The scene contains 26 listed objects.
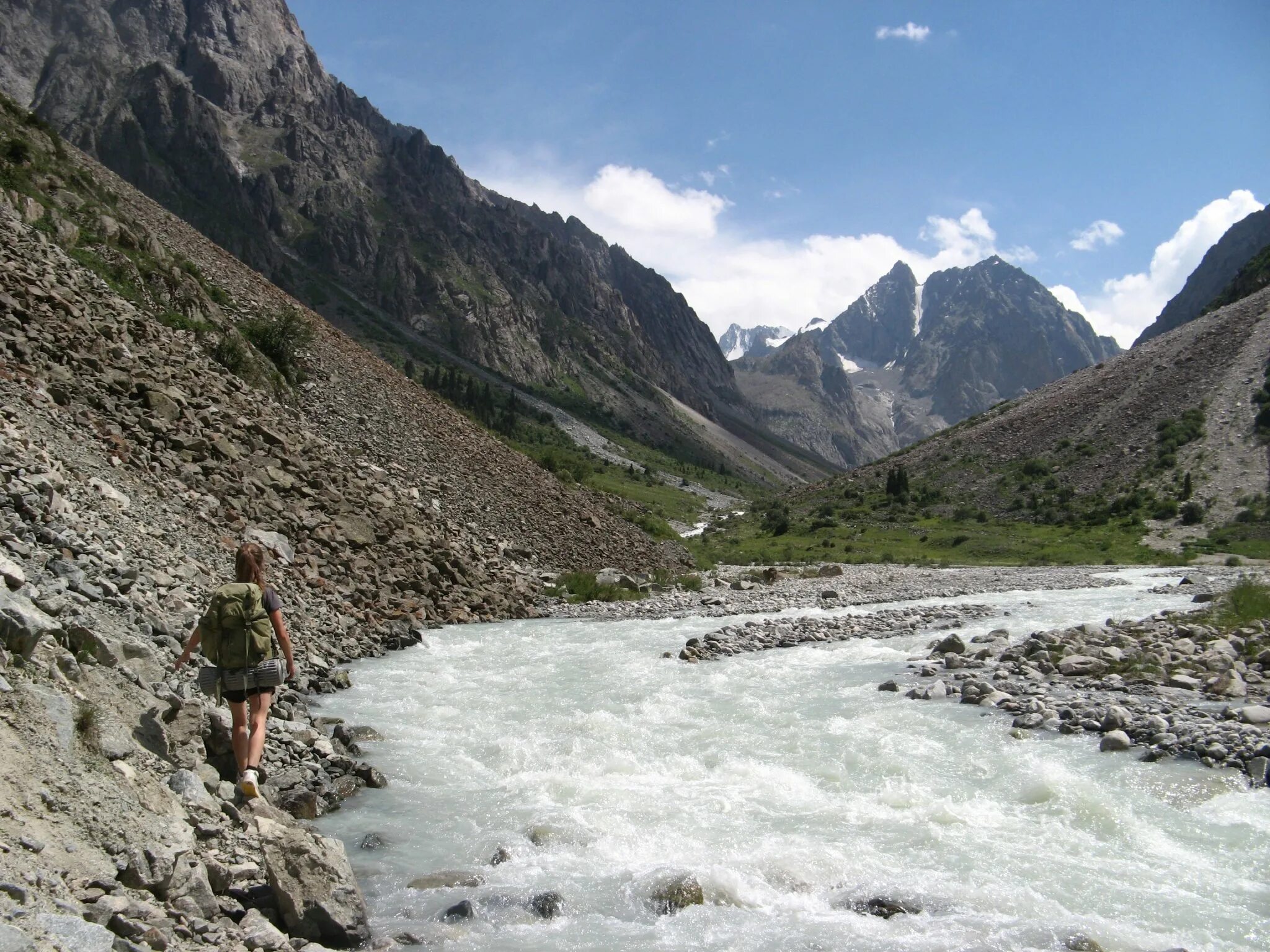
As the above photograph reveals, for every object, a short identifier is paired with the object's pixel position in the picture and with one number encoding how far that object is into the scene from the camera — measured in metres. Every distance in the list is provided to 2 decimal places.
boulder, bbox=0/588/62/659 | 7.98
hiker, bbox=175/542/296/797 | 10.16
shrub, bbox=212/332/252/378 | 30.38
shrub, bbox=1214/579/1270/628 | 24.58
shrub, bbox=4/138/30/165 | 31.52
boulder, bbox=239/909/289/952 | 7.06
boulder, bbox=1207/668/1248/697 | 17.02
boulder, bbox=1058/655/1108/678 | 19.30
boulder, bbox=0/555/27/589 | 9.04
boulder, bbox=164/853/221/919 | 7.05
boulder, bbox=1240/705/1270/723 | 14.92
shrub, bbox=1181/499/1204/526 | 66.56
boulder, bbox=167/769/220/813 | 8.47
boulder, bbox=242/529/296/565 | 21.23
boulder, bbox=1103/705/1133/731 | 15.11
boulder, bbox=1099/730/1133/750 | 14.23
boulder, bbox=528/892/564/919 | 9.00
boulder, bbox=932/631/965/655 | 22.47
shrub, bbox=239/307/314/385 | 35.50
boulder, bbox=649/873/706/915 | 9.22
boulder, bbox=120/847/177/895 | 6.82
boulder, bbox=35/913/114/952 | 5.44
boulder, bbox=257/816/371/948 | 7.75
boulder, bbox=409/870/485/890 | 9.46
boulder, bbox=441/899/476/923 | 8.77
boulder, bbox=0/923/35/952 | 4.95
